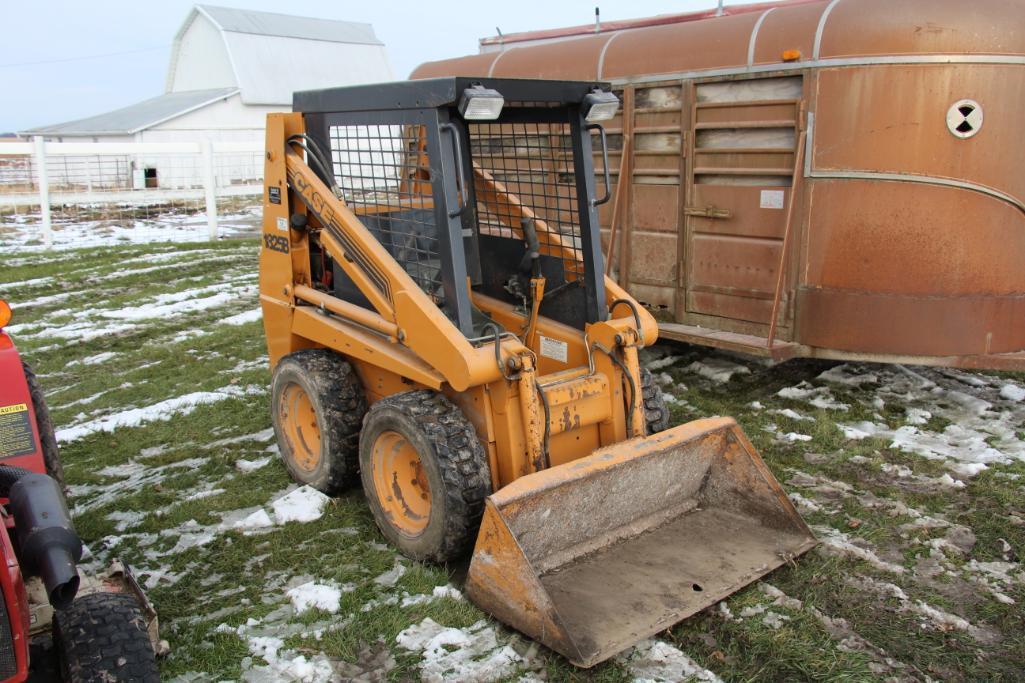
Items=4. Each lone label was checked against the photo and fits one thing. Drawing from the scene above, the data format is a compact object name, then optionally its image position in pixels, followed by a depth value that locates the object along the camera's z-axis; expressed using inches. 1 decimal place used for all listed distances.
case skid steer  144.1
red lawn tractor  98.7
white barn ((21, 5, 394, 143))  1152.2
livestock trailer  215.3
